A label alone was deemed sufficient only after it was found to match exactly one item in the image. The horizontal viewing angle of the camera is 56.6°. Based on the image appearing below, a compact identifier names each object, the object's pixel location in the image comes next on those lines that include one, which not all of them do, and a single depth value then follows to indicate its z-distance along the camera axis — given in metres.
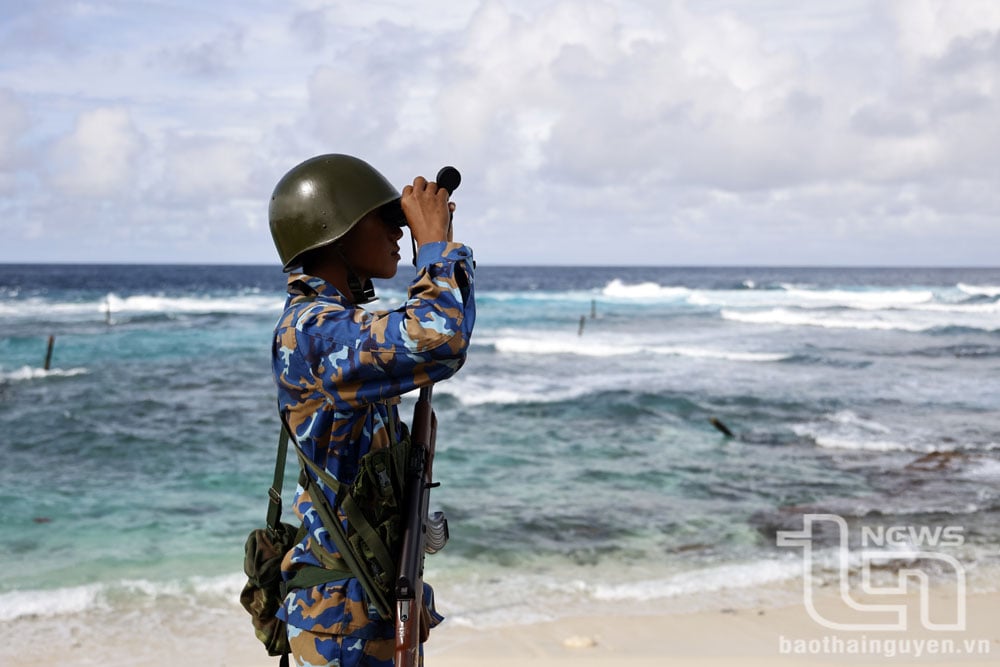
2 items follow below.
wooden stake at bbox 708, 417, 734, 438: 14.18
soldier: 2.02
